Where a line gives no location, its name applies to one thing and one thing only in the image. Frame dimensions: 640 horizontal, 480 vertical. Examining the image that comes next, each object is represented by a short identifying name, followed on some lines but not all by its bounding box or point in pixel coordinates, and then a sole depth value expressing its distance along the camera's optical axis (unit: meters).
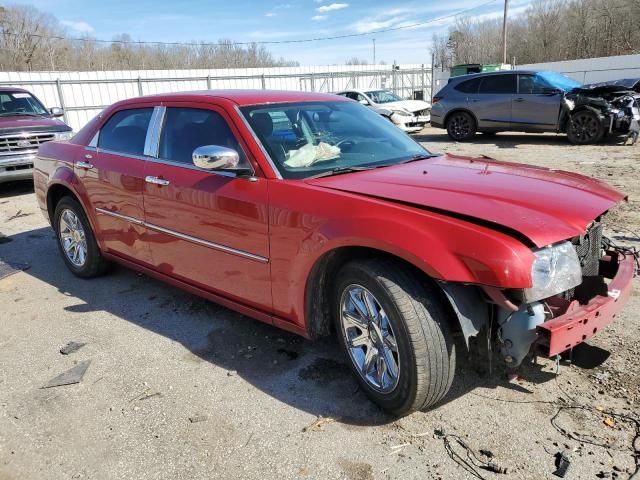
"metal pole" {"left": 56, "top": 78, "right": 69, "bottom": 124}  18.09
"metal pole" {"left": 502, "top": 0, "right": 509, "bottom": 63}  40.50
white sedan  16.25
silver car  12.17
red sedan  2.37
